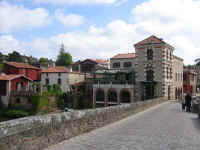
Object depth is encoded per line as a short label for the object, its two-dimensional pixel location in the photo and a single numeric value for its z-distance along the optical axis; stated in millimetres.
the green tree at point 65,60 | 82688
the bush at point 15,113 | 30406
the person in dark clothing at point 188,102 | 17583
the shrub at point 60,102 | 38500
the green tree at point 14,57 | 71375
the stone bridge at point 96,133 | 5434
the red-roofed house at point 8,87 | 34031
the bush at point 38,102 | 32406
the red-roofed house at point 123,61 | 44969
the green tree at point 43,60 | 92375
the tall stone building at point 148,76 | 34438
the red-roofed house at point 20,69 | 41812
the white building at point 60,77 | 44969
